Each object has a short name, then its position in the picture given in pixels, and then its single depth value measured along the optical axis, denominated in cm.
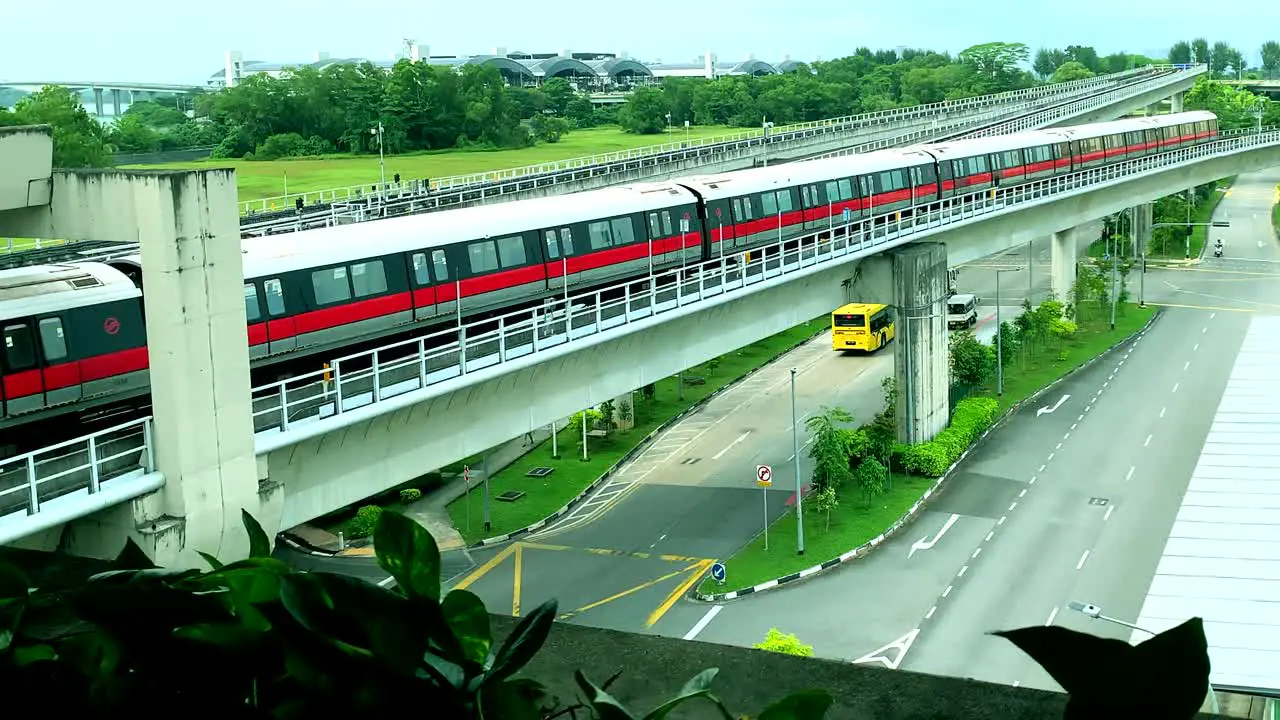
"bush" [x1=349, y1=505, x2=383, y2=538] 4166
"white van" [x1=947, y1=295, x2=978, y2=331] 7231
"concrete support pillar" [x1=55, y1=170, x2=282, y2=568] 2008
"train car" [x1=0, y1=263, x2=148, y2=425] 2283
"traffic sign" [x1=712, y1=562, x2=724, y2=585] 3581
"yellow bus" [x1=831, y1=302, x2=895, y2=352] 6725
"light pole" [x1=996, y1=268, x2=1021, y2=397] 5769
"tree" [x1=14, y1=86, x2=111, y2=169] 8025
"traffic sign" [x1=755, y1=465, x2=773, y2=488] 3995
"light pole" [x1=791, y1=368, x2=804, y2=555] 3881
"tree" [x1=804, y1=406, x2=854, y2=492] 4281
